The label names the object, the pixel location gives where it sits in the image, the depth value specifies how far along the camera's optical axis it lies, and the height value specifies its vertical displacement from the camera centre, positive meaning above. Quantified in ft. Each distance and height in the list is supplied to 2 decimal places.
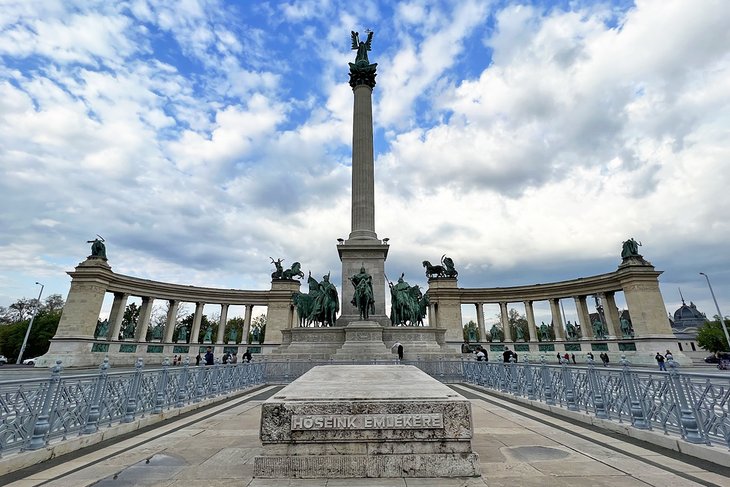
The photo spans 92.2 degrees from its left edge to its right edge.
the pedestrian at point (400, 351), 76.28 +0.38
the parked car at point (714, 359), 139.18 -2.83
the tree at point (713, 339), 185.62 +7.14
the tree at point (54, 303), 242.58 +34.07
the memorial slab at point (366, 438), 15.56 -3.63
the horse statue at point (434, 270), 194.59 +43.73
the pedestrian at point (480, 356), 68.75 -0.63
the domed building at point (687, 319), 370.98 +36.70
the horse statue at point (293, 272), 187.21 +41.67
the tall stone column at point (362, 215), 95.27 +39.11
